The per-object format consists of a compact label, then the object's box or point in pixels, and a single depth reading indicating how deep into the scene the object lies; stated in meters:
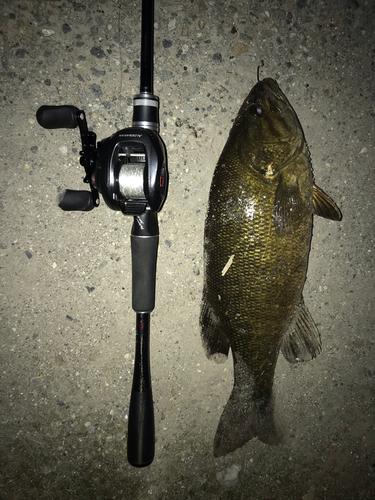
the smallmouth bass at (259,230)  0.38
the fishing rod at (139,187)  0.34
